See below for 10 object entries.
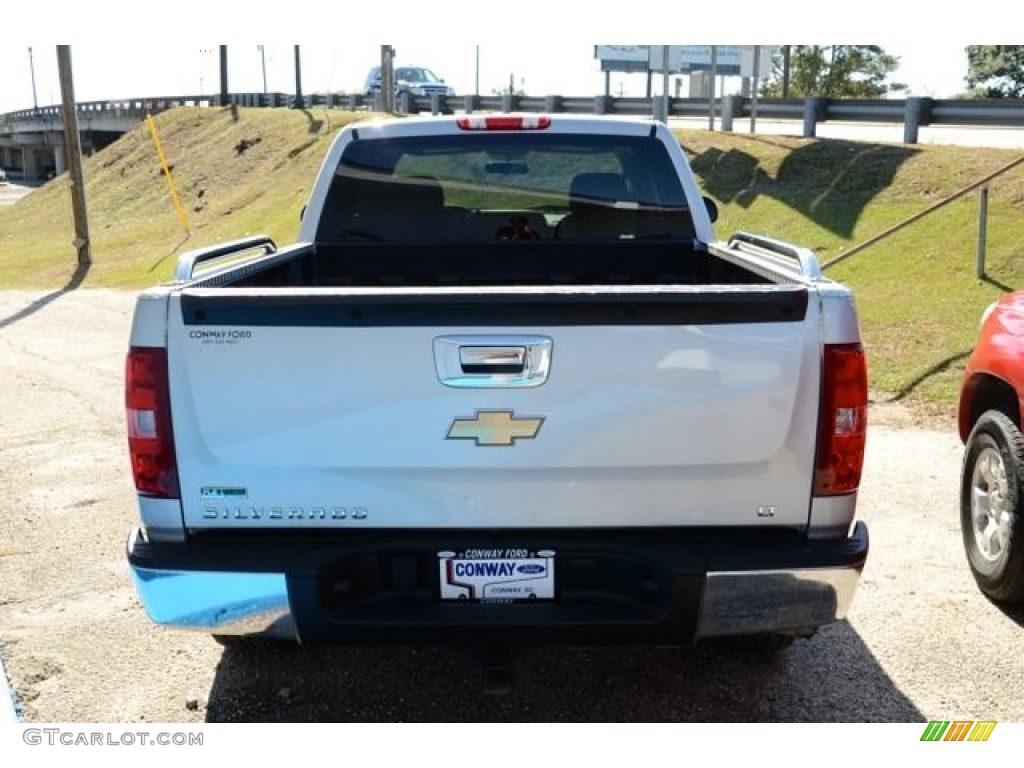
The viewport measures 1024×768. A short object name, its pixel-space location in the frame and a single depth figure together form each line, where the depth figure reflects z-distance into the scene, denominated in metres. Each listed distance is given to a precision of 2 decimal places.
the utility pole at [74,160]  18.00
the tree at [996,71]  41.94
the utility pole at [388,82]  30.41
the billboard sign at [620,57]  31.85
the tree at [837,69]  54.38
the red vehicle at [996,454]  4.09
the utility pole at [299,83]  41.25
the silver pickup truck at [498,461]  2.76
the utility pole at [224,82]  43.47
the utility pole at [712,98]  18.11
